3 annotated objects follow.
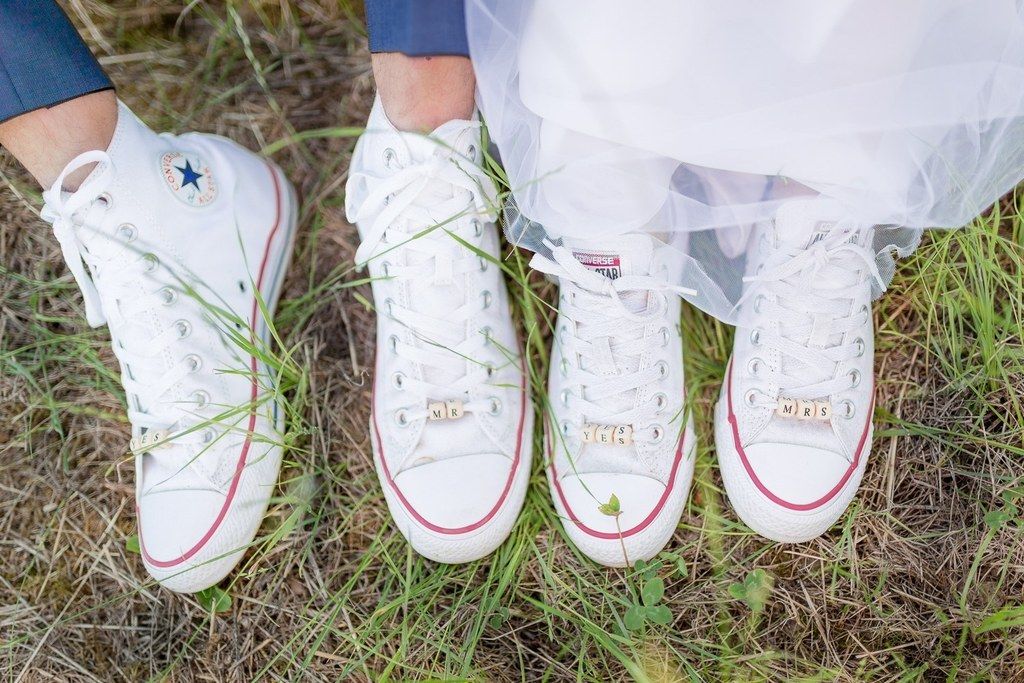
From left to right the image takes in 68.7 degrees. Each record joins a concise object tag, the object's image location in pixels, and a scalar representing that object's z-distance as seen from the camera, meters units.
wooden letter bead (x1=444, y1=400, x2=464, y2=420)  1.08
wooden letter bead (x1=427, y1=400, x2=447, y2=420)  1.08
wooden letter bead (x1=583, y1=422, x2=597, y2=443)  1.08
